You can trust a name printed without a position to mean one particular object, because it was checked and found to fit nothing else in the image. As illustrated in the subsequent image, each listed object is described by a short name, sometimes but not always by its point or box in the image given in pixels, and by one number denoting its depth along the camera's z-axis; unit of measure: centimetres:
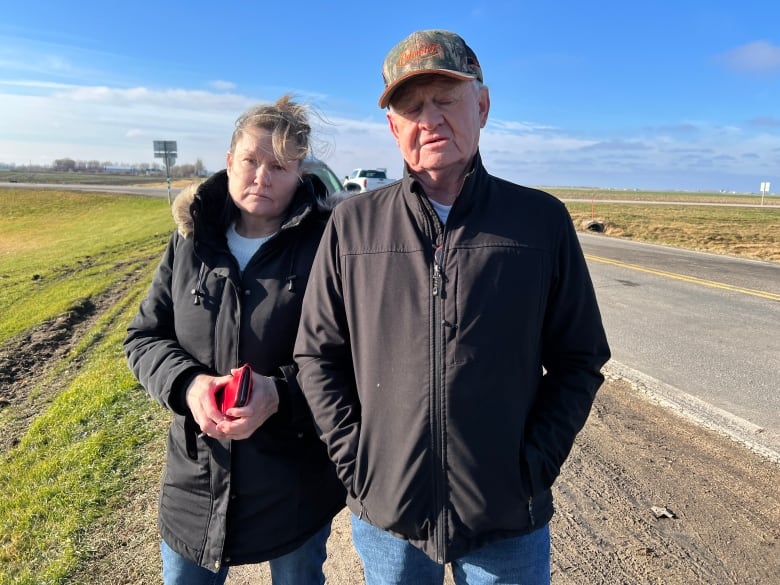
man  159
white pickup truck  2483
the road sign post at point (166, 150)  2612
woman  190
